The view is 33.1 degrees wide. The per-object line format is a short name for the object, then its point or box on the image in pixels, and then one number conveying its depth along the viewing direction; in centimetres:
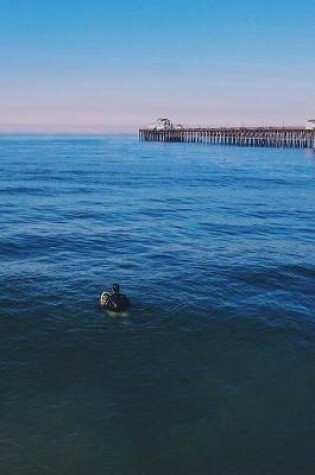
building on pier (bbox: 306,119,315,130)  14388
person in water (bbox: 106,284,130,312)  2289
